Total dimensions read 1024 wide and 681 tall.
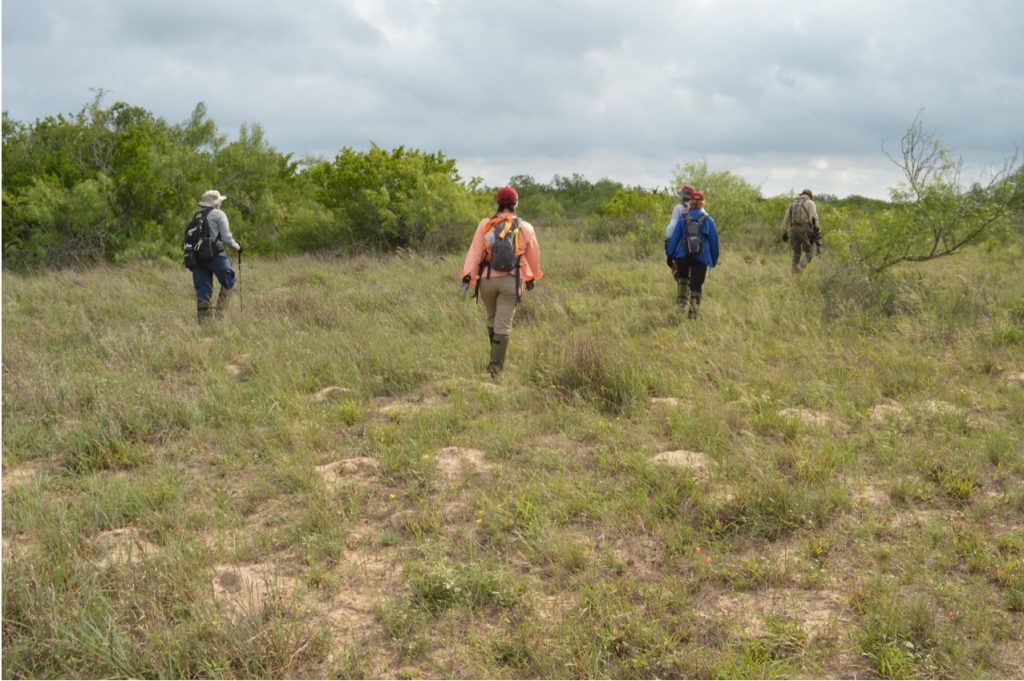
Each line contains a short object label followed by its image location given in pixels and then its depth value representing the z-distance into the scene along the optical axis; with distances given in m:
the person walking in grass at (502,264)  7.09
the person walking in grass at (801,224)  12.85
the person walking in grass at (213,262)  9.41
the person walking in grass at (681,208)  9.27
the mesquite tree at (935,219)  10.33
